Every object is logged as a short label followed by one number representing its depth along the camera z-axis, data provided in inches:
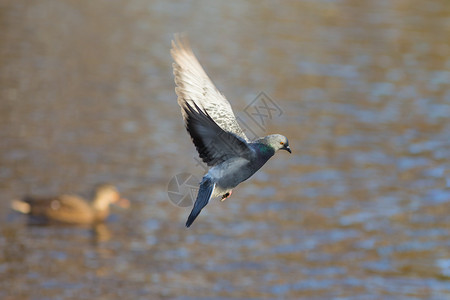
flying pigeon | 371.9
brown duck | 1075.9
